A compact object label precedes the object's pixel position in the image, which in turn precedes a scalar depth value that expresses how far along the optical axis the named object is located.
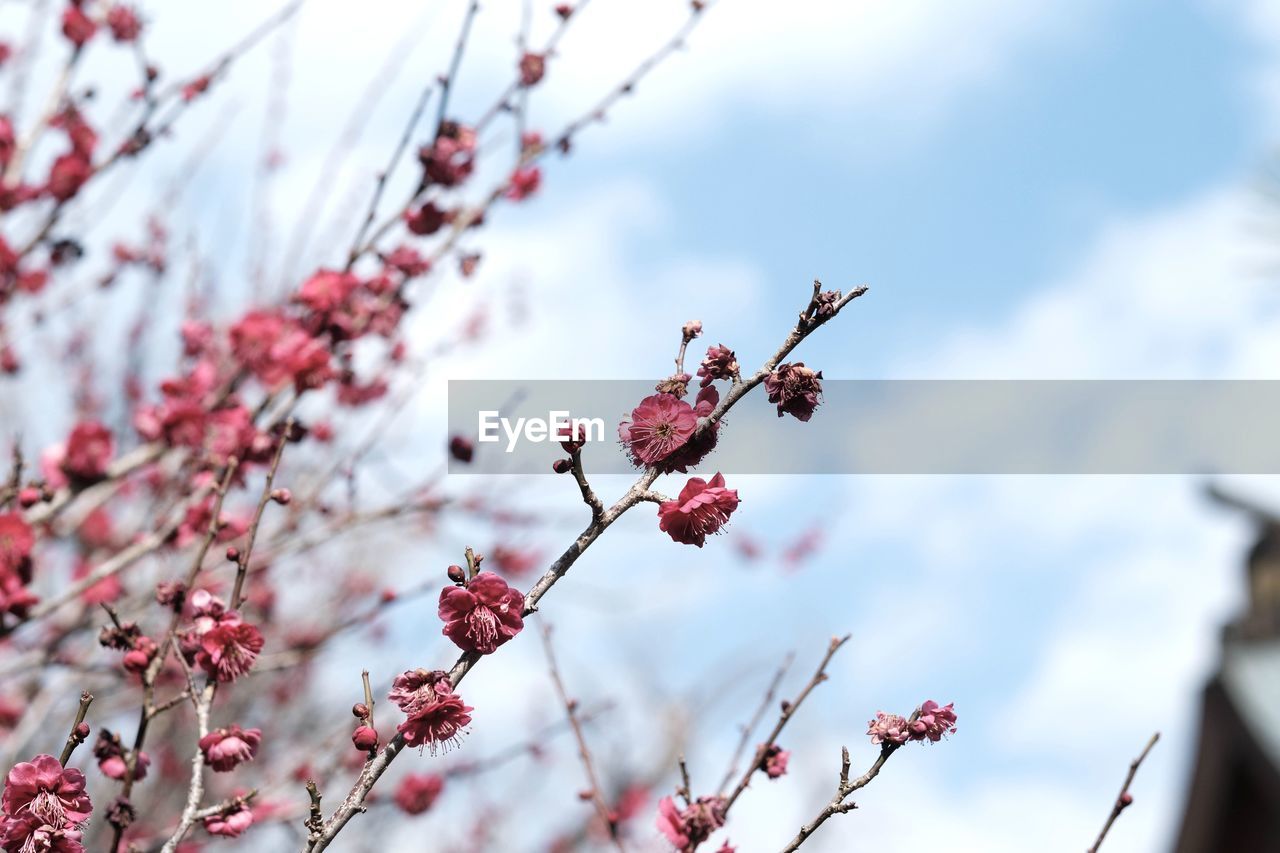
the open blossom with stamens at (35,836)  1.64
